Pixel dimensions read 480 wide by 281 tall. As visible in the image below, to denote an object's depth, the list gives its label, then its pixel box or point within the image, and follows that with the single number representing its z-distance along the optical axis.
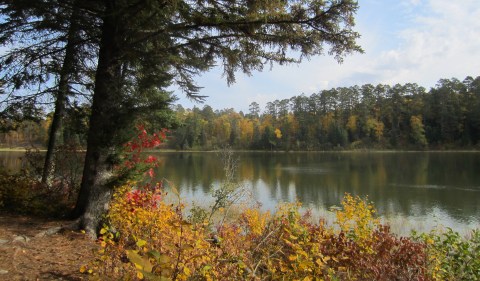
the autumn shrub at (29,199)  5.46
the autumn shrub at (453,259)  4.24
